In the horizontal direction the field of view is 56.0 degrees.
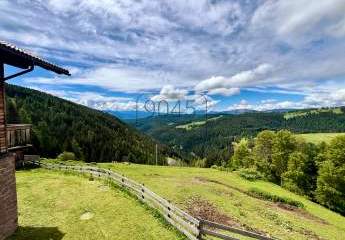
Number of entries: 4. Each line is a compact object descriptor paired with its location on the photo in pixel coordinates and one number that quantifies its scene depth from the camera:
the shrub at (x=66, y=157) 59.16
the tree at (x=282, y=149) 74.75
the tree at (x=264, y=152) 78.31
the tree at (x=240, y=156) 92.39
